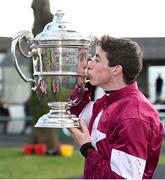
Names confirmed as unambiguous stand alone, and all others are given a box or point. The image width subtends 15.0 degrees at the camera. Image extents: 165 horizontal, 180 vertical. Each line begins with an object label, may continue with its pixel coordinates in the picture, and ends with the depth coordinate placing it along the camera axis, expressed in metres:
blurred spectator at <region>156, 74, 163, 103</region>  15.97
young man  2.48
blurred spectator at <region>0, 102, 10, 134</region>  18.11
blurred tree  11.15
